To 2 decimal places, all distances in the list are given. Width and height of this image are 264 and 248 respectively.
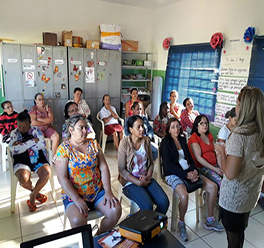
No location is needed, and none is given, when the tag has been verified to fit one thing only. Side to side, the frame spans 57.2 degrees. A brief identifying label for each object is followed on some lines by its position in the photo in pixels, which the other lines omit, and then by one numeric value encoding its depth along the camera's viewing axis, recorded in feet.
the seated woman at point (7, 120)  12.91
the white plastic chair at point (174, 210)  8.26
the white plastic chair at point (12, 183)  8.94
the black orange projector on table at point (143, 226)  4.61
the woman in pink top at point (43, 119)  14.03
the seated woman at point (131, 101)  16.39
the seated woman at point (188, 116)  14.35
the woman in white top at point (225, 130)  9.97
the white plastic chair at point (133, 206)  7.79
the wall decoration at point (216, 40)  13.88
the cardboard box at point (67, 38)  16.03
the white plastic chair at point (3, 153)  12.71
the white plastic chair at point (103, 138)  15.54
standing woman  5.07
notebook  3.80
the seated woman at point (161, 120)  14.15
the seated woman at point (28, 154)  9.01
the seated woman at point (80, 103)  15.85
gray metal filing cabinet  15.11
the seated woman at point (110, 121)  15.83
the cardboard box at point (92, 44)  16.77
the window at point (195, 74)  15.07
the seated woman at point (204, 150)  9.09
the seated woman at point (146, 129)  9.38
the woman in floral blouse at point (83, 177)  6.64
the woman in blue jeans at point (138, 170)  7.53
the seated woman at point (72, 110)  13.75
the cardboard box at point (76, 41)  16.51
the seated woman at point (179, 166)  8.05
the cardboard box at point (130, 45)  18.56
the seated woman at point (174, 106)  15.83
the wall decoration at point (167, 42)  18.07
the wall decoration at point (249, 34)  12.21
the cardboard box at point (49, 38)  15.51
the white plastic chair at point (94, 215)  6.72
